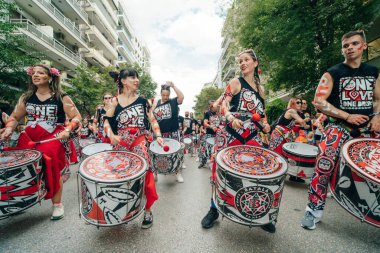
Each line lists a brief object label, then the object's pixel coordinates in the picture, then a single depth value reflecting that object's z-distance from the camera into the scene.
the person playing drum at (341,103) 2.49
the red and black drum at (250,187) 1.92
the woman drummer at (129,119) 2.86
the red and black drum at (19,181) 2.33
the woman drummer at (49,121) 2.88
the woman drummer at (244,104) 2.66
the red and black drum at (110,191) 2.02
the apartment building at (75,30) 18.28
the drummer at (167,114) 5.41
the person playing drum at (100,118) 6.05
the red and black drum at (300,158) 4.11
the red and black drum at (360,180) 1.86
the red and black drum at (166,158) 4.42
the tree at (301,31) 7.37
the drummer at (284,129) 5.20
